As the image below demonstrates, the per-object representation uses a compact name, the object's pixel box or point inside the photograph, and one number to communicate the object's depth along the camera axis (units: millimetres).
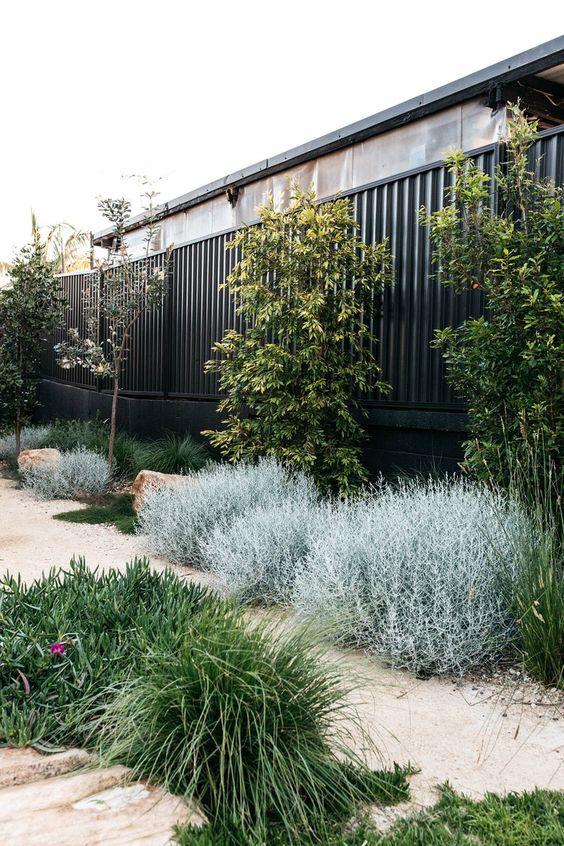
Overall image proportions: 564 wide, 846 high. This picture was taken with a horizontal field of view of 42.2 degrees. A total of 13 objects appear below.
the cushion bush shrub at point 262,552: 4336
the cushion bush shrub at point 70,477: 8164
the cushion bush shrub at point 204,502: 5426
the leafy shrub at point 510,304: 4211
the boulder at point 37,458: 8664
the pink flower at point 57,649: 2592
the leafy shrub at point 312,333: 6277
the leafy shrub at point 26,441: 11232
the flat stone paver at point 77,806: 1825
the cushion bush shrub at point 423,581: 3311
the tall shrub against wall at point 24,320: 10562
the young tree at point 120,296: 8855
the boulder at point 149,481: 6773
